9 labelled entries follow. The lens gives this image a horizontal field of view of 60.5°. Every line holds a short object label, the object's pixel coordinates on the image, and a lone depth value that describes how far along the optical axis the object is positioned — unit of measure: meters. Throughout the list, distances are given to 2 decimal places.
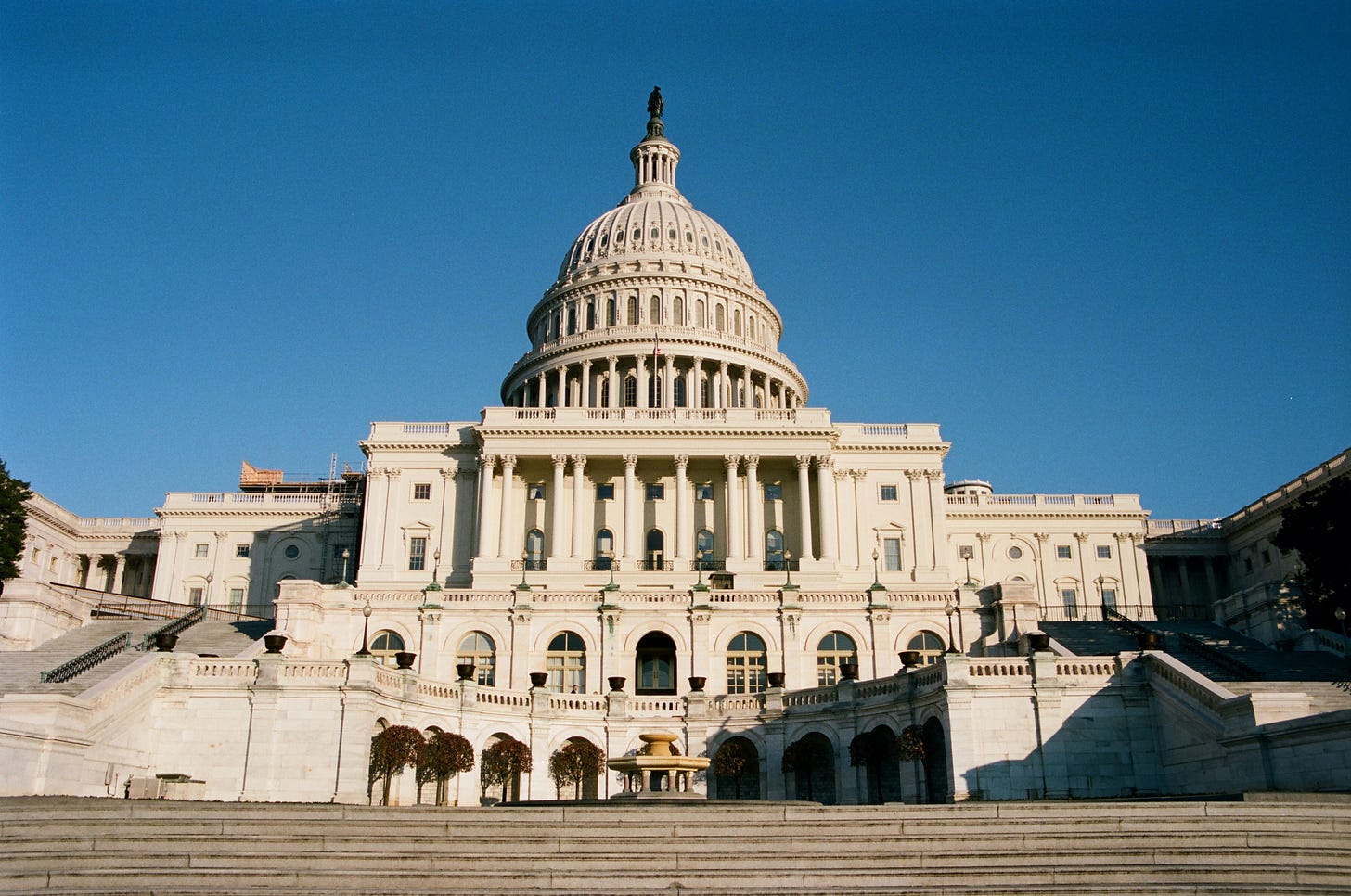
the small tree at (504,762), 40.75
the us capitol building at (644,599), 37.09
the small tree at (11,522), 58.37
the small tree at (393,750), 37.25
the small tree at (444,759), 38.41
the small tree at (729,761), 42.56
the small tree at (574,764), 41.22
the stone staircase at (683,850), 20.67
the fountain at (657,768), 34.31
